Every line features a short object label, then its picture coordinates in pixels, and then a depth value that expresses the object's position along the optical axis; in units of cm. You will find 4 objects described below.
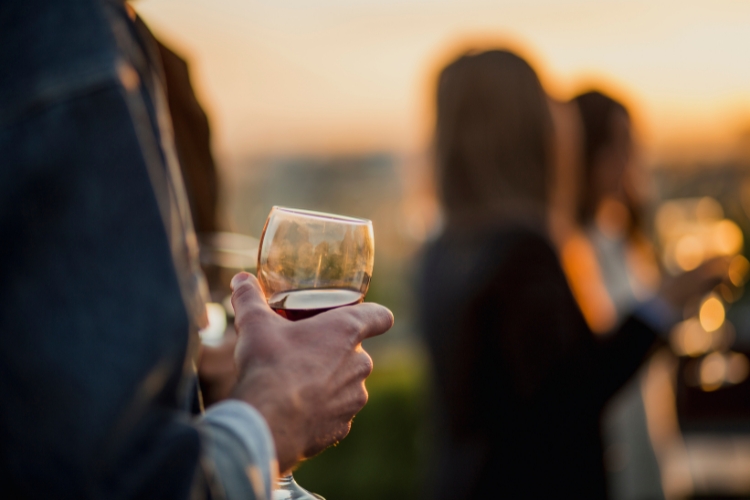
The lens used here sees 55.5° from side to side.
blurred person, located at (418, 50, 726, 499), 254
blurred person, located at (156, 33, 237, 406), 218
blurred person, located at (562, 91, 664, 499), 350
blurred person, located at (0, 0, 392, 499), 71
